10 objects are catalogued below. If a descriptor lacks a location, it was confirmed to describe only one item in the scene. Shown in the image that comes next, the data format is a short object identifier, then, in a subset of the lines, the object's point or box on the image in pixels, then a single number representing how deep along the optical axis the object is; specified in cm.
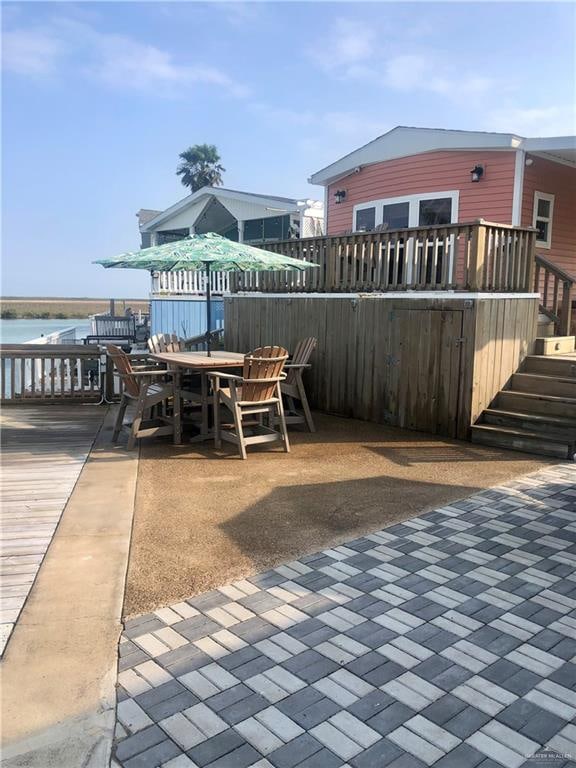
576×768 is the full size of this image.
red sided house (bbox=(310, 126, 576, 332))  868
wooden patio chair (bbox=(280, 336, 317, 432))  666
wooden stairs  572
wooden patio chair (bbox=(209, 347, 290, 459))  562
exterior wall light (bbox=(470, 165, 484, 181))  889
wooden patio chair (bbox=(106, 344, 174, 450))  576
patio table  591
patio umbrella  607
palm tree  4391
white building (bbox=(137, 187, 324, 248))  1514
